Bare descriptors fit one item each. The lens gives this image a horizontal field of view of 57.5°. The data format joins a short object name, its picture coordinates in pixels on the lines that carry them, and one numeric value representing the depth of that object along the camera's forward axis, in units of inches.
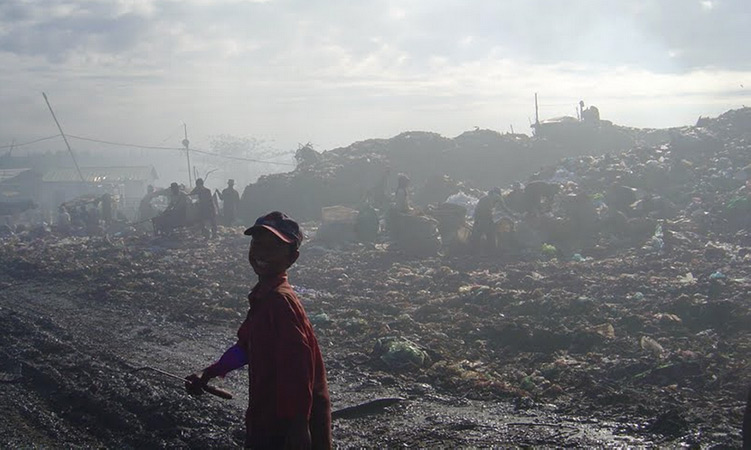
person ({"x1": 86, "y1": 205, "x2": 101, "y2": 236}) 773.3
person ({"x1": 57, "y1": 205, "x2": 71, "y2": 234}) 791.3
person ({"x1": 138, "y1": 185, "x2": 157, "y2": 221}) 823.1
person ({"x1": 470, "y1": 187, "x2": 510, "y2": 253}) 494.0
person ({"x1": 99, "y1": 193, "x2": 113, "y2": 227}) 823.7
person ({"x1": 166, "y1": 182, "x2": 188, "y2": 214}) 644.7
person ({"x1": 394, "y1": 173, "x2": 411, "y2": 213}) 553.3
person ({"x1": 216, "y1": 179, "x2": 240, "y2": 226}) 728.3
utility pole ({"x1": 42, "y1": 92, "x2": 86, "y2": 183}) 1343.5
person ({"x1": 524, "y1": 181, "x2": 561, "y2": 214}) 528.7
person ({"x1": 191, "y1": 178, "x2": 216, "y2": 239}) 631.2
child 95.6
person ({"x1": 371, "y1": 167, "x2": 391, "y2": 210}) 690.8
